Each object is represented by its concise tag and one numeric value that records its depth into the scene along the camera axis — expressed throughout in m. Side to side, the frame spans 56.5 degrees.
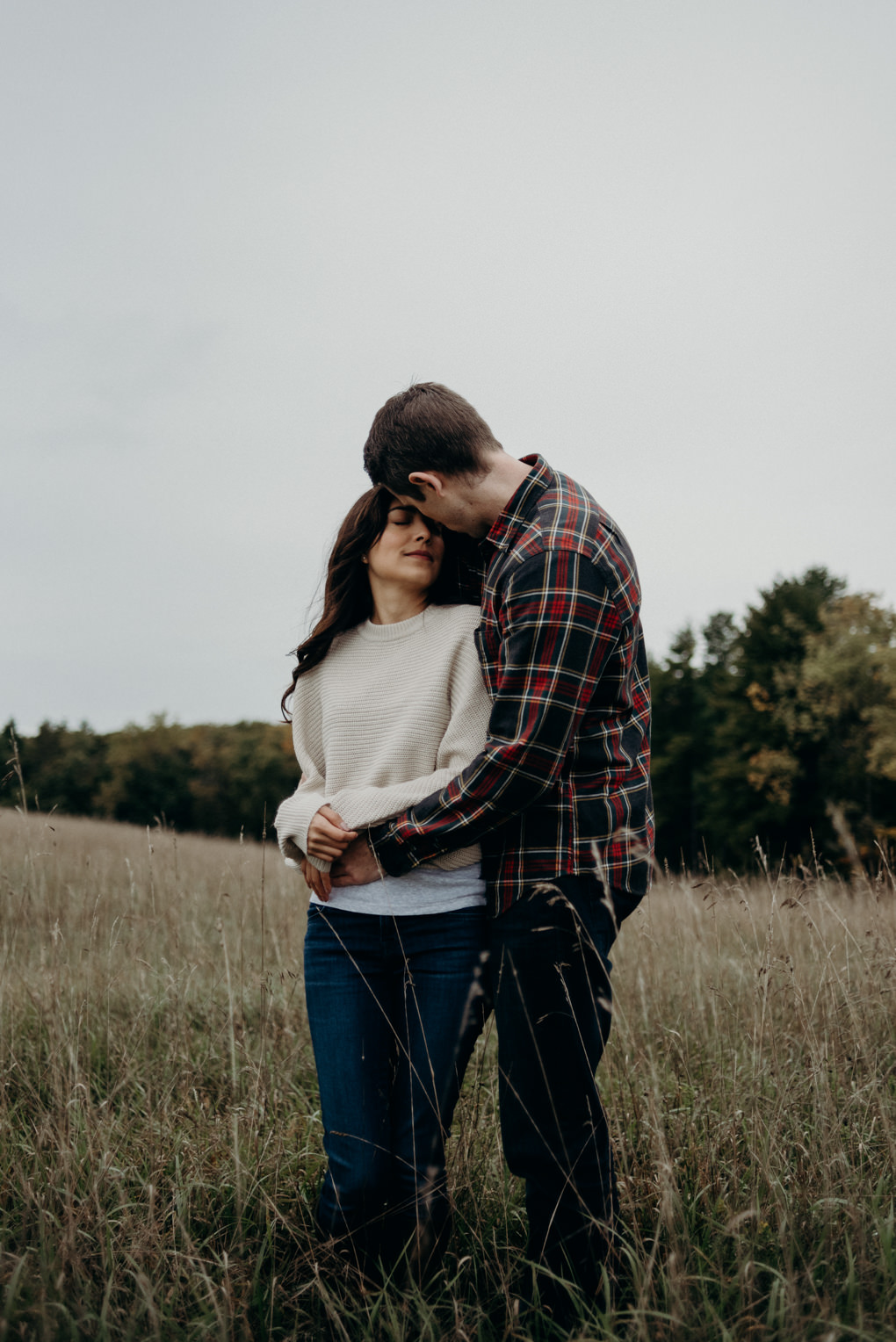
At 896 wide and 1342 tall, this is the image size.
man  1.79
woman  1.94
